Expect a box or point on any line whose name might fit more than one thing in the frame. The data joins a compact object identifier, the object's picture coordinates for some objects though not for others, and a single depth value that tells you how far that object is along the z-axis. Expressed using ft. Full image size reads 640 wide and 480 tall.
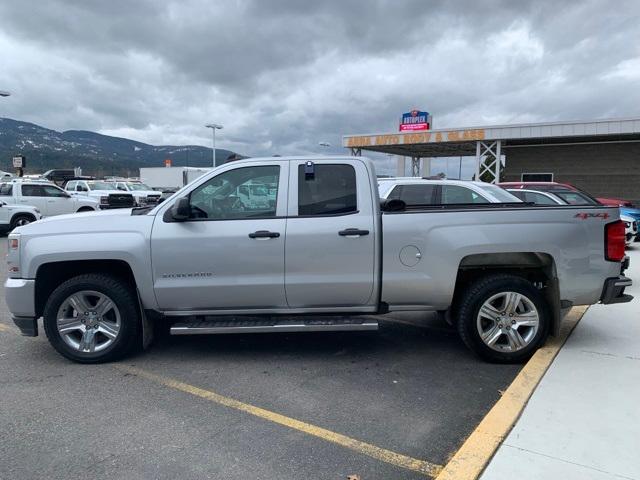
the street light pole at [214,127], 136.26
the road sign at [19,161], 103.65
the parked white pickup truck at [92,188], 89.27
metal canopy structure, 71.10
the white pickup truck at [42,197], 57.90
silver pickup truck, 15.08
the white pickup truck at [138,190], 92.53
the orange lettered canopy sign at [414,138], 79.41
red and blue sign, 124.16
